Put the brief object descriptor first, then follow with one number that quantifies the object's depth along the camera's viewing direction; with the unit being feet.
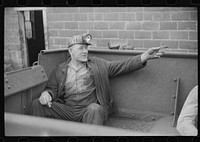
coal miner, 12.51
